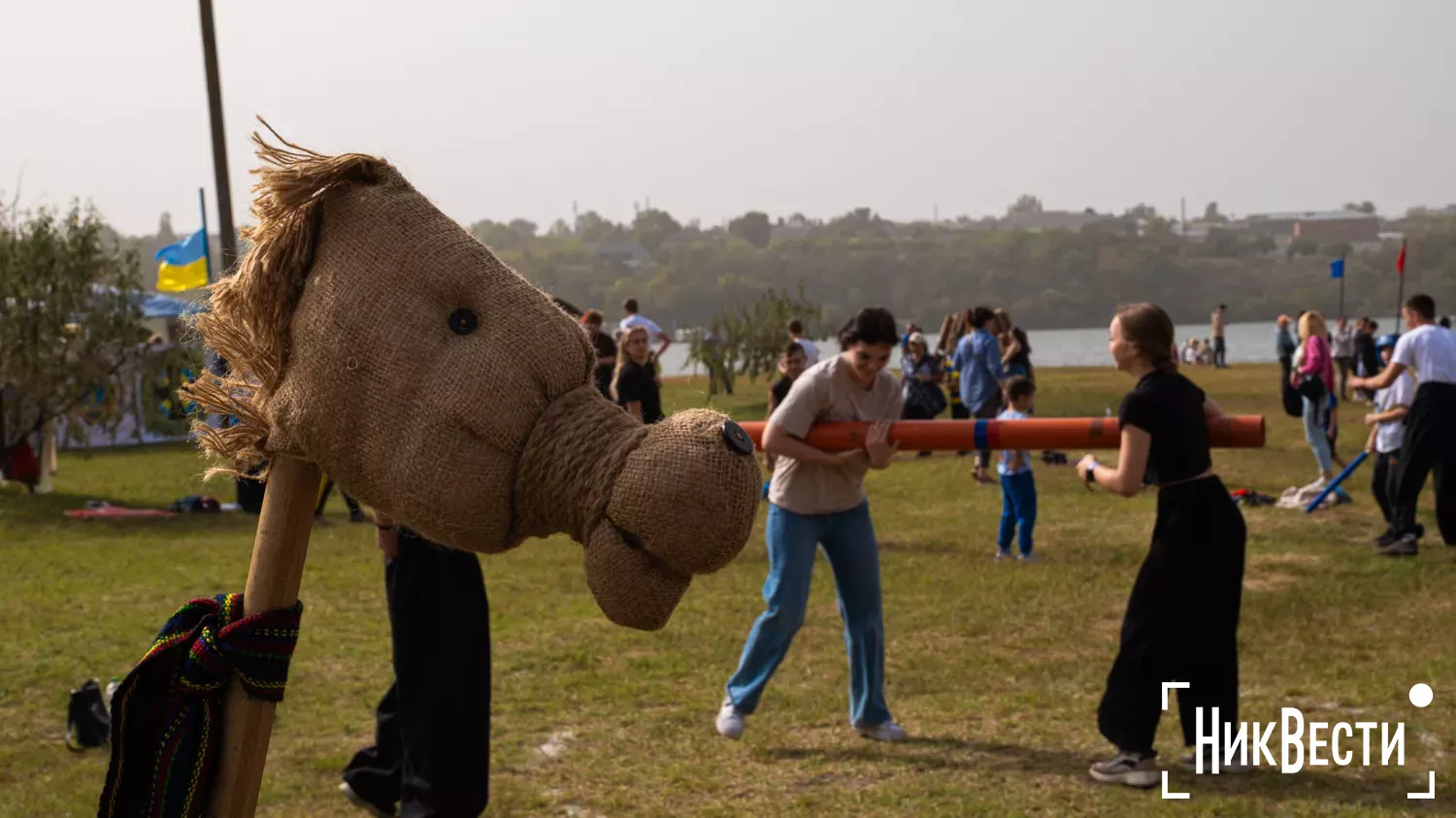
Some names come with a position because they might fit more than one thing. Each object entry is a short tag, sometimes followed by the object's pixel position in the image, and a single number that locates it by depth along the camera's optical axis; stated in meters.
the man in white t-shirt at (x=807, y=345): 12.39
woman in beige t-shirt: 6.54
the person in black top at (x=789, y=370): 11.16
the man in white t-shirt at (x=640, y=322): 15.77
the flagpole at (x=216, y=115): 15.52
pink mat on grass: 14.06
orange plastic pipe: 4.50
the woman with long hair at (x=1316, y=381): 13.95
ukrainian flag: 24.11
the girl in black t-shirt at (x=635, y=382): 10.45
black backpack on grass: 6.72
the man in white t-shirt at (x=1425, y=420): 10.98
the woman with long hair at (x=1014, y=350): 17.50
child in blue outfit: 11.61
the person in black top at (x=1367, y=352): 20.97
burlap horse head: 2.13
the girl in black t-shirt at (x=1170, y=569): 5.91
